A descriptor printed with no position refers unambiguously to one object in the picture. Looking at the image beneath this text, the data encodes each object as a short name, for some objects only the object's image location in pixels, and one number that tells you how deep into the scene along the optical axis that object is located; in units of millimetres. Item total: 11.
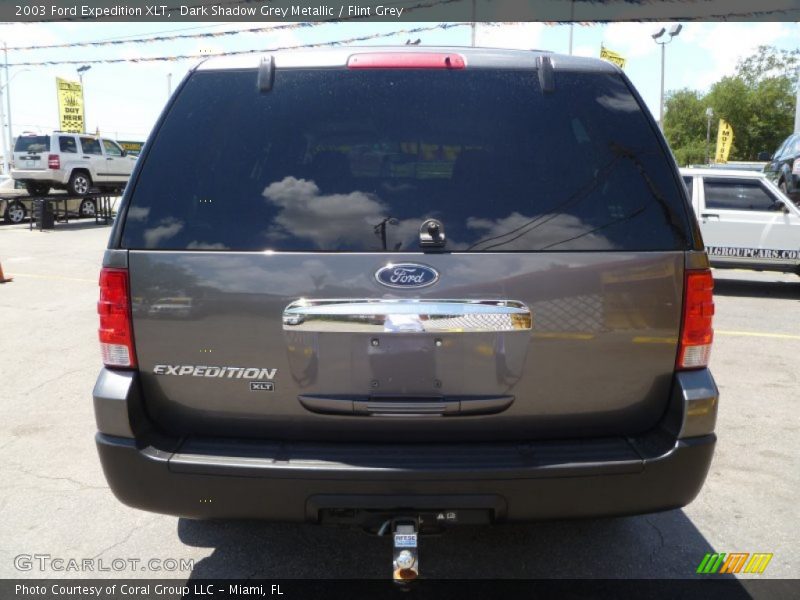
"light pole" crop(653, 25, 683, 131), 33712
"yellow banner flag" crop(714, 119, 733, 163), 37156
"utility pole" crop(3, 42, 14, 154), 42603
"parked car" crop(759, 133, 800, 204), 13977
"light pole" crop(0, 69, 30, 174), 42275
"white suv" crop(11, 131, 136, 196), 21953
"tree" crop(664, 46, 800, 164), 70312
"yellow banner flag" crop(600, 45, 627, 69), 26452
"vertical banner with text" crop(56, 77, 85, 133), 33156
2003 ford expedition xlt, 2264
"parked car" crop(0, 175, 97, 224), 21609
